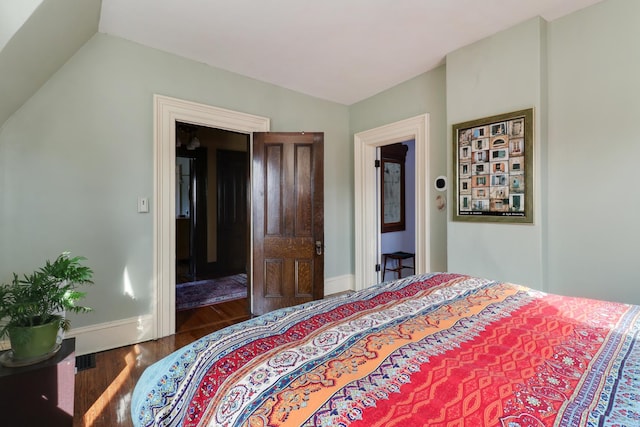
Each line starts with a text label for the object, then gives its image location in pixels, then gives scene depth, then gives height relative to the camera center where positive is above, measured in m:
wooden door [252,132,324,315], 3.07 -0.04
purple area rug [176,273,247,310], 3.58 -1.04
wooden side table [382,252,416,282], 4.21 -0.64
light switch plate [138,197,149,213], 2.51 +0.10
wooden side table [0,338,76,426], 1.25 -0.79
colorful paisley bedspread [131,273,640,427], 0.64 -0.42
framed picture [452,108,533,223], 2.24 +0.37
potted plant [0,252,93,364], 1.32 -0.43
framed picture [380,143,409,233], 4.35 +0.43
